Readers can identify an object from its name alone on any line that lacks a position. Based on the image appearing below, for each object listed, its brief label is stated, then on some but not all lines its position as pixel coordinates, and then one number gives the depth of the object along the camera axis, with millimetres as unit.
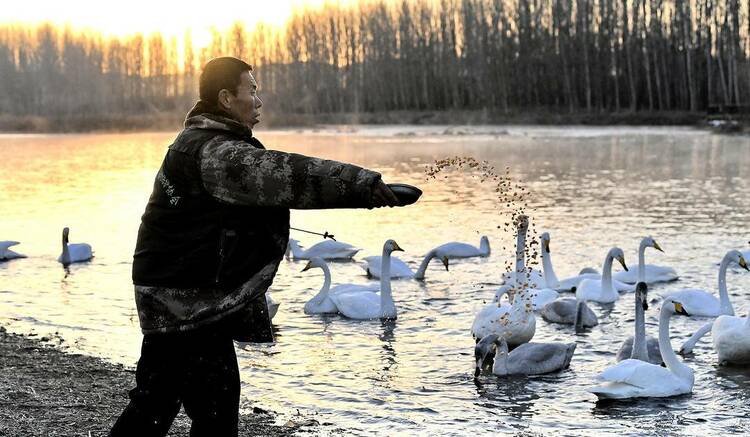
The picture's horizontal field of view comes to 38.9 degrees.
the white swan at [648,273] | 11125
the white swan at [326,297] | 9742
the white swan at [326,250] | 13414
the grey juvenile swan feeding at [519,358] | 7414
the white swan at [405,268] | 11664
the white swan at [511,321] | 8398
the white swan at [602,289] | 10118
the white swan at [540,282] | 9878
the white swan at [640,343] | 7477
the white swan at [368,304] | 9477
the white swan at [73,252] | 12633
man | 3369
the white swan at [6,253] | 12930
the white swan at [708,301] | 9352
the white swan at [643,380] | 6691
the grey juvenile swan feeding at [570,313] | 9078
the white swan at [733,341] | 7551
